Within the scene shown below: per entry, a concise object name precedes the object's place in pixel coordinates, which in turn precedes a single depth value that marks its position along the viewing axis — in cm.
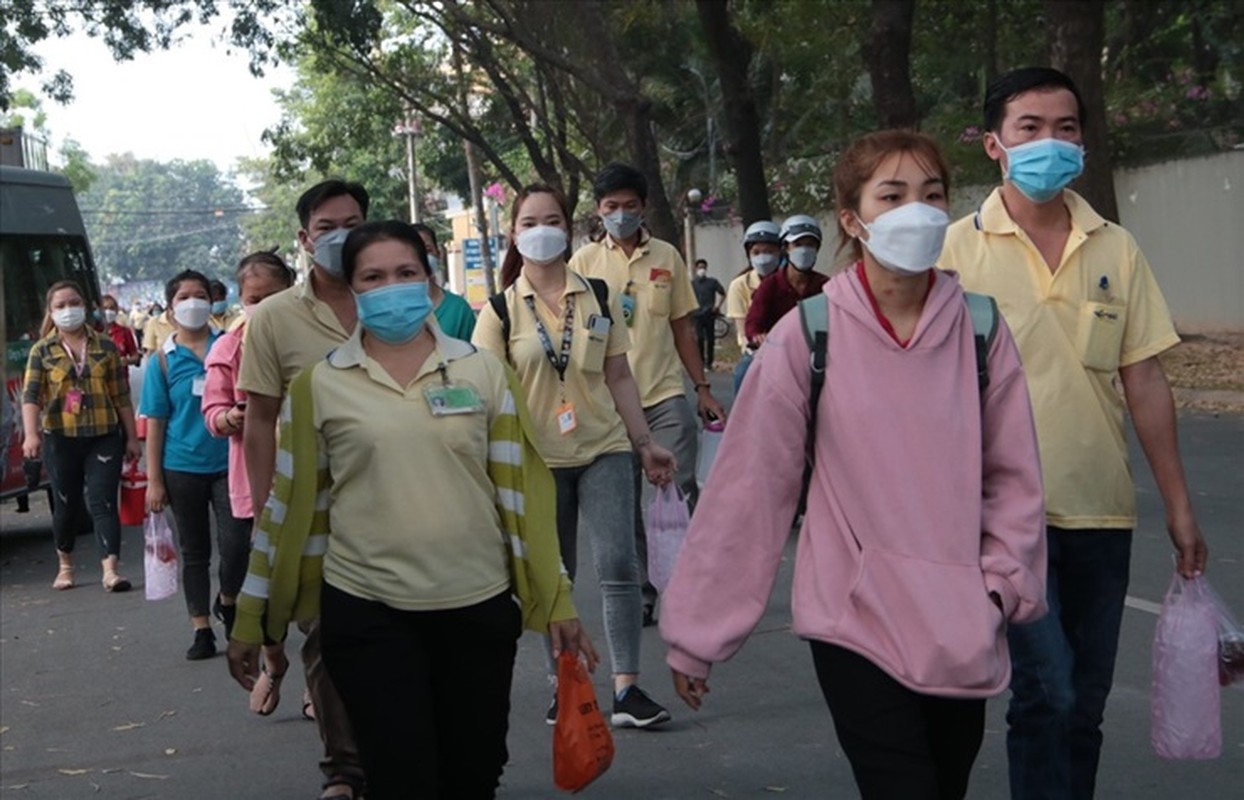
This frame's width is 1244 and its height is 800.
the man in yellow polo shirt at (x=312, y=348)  560
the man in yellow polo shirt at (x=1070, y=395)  437
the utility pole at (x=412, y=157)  5753
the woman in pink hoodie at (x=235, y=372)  721
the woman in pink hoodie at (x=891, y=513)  358
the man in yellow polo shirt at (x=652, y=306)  798
